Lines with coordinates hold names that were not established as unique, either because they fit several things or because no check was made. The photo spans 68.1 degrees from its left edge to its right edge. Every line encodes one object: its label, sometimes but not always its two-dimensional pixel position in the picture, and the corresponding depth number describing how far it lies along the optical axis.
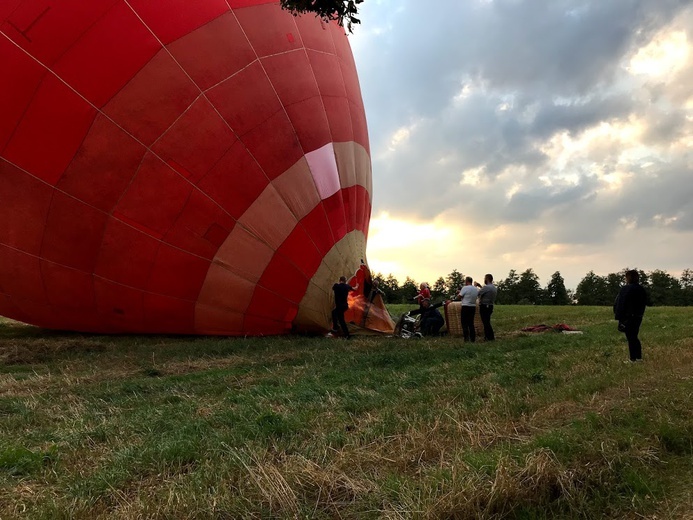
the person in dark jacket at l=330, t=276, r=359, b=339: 10.09
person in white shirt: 10.11
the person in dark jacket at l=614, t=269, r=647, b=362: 6.51
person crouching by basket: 11.62
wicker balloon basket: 11.40
